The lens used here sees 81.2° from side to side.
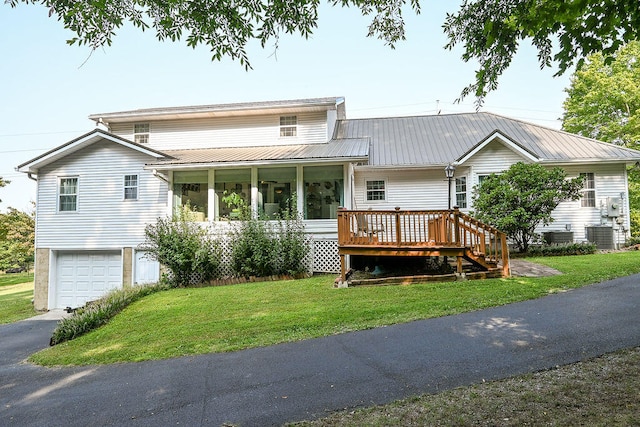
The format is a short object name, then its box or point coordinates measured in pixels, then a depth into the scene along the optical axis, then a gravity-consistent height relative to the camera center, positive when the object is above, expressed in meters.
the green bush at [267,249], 11.81 -0.52
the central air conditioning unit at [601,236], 14.48 -0.23
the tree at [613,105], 22.98 +8.13
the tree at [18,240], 28.74 -0.48
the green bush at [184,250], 11.90 -0.54
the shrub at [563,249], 13.18 -0.68
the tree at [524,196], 12.51 +1.17
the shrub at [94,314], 8.16 -1.93
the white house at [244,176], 12.97 +2.11
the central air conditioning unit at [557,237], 14.58 -0.26
